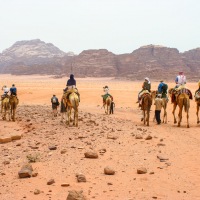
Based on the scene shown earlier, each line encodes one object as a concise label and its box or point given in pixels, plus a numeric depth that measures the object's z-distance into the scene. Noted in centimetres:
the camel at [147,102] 1554
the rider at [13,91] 1788
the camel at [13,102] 1755
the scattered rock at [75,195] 599
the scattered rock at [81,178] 727
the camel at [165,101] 1724
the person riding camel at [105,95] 2165
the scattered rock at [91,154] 902
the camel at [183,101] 1539
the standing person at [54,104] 1914
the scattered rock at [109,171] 778
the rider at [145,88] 1599
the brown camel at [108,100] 2138
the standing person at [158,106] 1646
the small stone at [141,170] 790
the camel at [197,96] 1662
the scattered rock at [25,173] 757
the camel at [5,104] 1840
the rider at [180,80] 1731
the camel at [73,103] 1487
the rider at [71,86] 1525
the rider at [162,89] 1734
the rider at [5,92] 1902
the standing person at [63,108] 1667
